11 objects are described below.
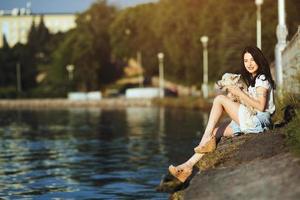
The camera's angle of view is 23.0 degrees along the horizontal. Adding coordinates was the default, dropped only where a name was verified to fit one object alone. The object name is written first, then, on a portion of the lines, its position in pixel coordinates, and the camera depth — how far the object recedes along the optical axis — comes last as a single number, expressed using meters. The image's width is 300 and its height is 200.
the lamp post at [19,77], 125.62
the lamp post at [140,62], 108.06
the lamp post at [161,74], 91.11
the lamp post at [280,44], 24.96
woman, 10.08
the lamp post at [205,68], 69.49
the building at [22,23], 190.00
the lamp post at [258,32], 39.85
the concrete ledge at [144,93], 92.38
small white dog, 10.28
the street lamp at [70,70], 115.60
